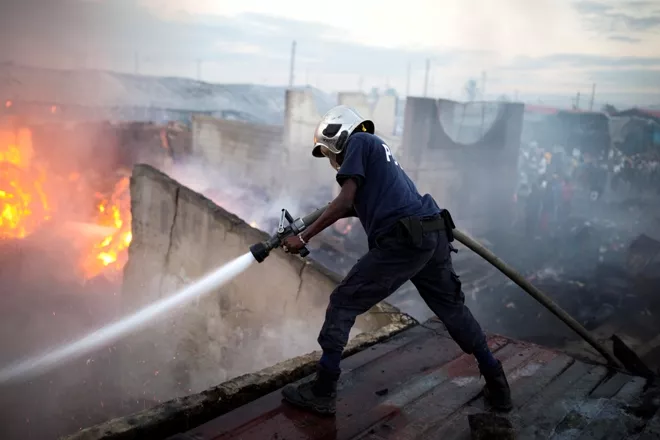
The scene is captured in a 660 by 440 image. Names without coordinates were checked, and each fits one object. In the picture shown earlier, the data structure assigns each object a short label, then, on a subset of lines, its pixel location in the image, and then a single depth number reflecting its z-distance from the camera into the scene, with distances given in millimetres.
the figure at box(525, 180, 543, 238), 15469
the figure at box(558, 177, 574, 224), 15684
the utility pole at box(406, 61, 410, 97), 32878
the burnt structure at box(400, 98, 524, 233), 15336
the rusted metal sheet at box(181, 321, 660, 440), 2953
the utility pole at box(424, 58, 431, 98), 30416
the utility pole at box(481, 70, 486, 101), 24153
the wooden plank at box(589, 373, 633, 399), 3480
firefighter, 3086
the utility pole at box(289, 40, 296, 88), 30575
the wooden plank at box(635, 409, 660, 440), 2969
